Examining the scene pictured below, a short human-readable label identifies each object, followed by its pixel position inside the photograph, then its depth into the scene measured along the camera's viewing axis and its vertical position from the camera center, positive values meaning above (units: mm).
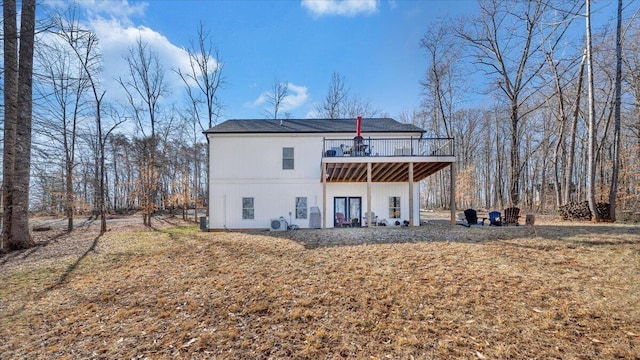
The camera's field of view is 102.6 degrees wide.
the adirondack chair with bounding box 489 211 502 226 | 10641 -1186
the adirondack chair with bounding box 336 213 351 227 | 12484 -1434
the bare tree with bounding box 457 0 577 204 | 14492 +7850
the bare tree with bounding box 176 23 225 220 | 19375 +8752
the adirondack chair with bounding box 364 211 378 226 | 12276 -1308
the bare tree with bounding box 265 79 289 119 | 23484 +9086
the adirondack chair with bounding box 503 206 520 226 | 10477 -1029
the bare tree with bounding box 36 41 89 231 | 9652 +2295
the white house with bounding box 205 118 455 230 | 12453 +724
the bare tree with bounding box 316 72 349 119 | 24703 +9229
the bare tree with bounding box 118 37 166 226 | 15477 +5210
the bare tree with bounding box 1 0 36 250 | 7984 +2174
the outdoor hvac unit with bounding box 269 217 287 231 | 11867 -1496
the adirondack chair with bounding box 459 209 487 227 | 10938 -1113
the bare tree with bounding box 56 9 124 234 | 12297 +5759
